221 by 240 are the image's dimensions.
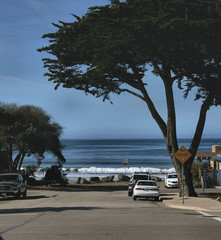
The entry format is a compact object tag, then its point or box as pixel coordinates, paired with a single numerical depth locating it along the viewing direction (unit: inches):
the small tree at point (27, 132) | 1771.7
